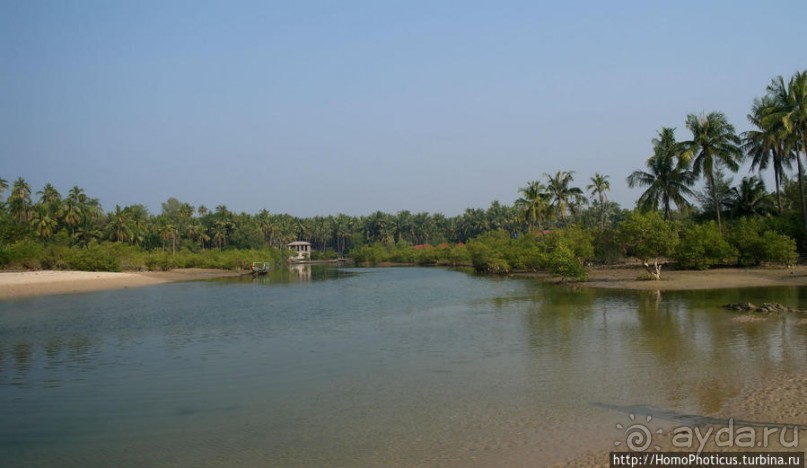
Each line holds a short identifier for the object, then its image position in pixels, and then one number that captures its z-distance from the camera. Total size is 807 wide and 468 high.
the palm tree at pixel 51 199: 82.88
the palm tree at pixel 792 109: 38.22
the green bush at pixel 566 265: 45.47
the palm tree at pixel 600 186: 65.04
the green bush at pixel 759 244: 39.41
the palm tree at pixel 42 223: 75.50
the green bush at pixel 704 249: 41.81
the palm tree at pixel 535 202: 66.06
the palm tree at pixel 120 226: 87.00
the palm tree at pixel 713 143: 47.03
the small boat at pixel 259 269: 82.56
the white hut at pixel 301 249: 142.61
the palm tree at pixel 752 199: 51.19
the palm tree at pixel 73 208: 81.62
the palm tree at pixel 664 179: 53.00
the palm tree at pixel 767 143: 40.06
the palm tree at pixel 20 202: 76.44
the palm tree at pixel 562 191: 64.68
